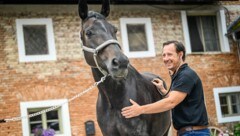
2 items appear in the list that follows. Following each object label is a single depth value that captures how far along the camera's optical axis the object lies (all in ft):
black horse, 16.51
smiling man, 14.88
